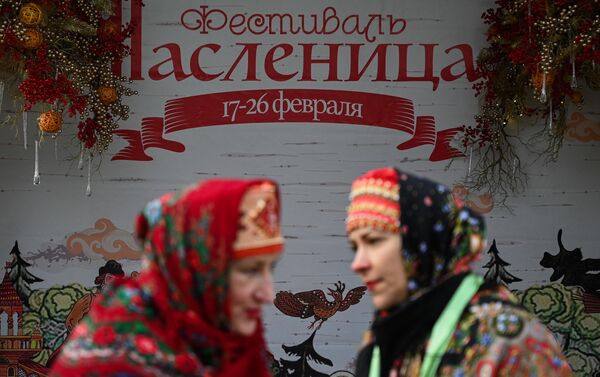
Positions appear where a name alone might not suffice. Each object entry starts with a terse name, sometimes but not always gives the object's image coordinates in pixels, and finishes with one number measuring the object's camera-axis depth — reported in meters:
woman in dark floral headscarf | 5.57
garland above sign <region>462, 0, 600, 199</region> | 10.51
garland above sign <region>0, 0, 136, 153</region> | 10.54
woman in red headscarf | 4.25
